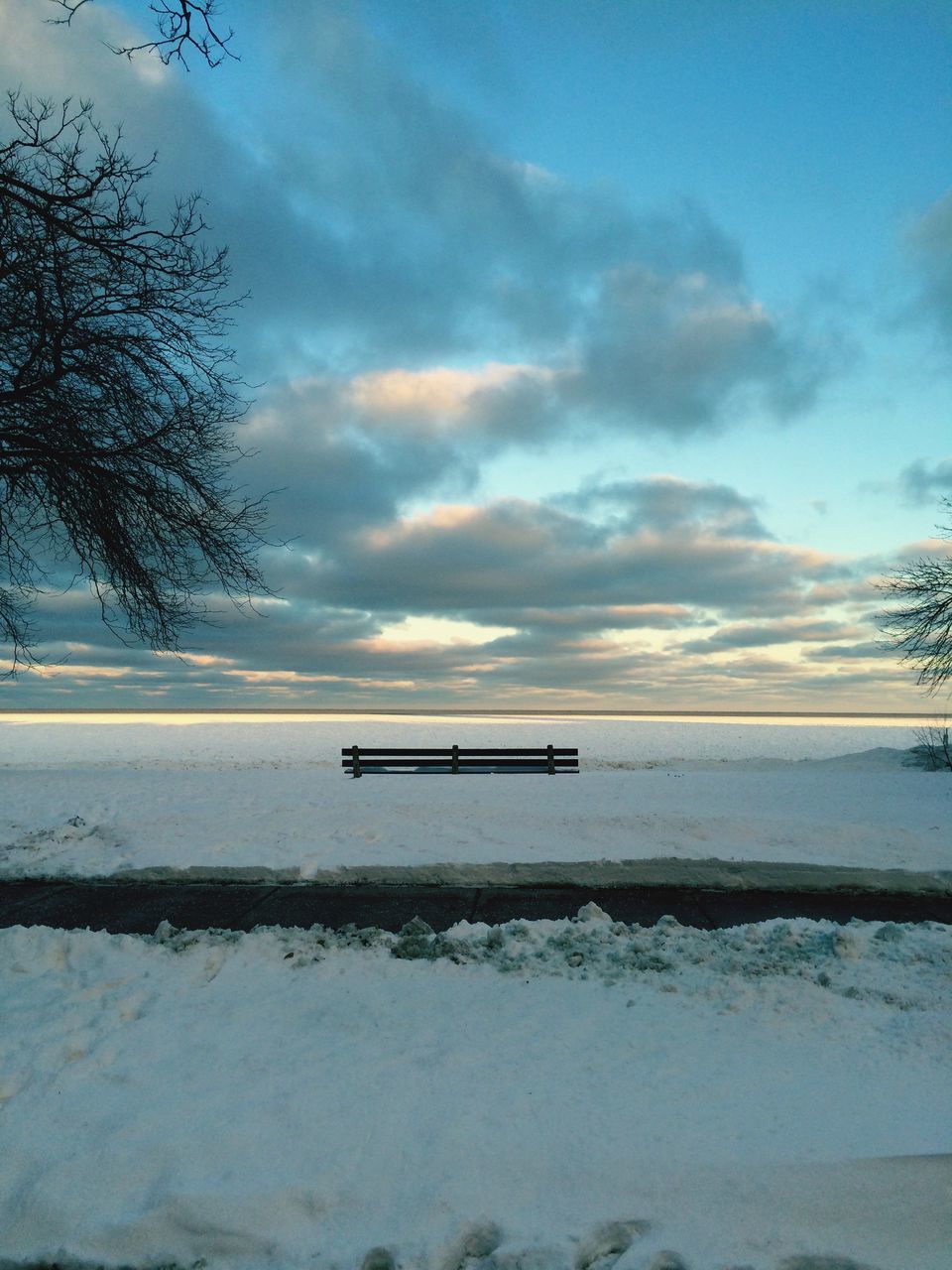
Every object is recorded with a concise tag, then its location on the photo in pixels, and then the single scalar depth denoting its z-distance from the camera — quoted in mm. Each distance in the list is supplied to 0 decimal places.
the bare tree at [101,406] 6852
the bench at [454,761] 19000
